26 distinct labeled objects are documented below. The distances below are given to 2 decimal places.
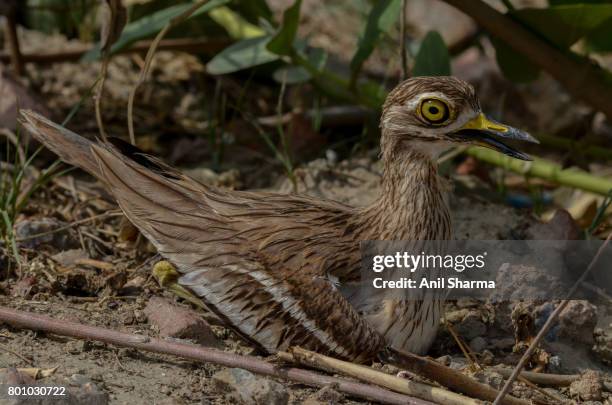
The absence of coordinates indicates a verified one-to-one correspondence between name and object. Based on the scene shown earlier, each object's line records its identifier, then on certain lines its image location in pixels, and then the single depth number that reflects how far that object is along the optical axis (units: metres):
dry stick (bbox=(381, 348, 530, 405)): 3.13
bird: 3.43
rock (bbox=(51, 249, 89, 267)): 3.96
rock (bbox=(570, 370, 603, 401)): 3.33
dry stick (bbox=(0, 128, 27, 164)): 4.54
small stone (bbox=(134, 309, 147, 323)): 3.60
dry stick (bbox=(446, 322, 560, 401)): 3.27
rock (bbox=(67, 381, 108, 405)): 2.91
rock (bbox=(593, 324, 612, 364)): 3.67
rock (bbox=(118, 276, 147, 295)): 3.81
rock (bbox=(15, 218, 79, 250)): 3.98
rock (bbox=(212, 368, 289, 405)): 2.99
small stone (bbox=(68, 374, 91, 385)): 3.01
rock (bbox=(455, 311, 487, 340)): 3.78
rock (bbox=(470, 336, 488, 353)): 3.66
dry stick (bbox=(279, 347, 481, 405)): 3.06
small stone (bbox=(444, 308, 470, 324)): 3.85
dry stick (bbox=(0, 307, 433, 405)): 3.14
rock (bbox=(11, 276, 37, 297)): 3.61
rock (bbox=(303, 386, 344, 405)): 3.08
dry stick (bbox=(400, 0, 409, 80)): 4.20
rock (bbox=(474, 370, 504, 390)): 3.27
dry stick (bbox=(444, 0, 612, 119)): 4.29
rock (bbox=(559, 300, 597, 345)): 3.62
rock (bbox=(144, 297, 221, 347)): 3.48
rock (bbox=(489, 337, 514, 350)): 3.70
